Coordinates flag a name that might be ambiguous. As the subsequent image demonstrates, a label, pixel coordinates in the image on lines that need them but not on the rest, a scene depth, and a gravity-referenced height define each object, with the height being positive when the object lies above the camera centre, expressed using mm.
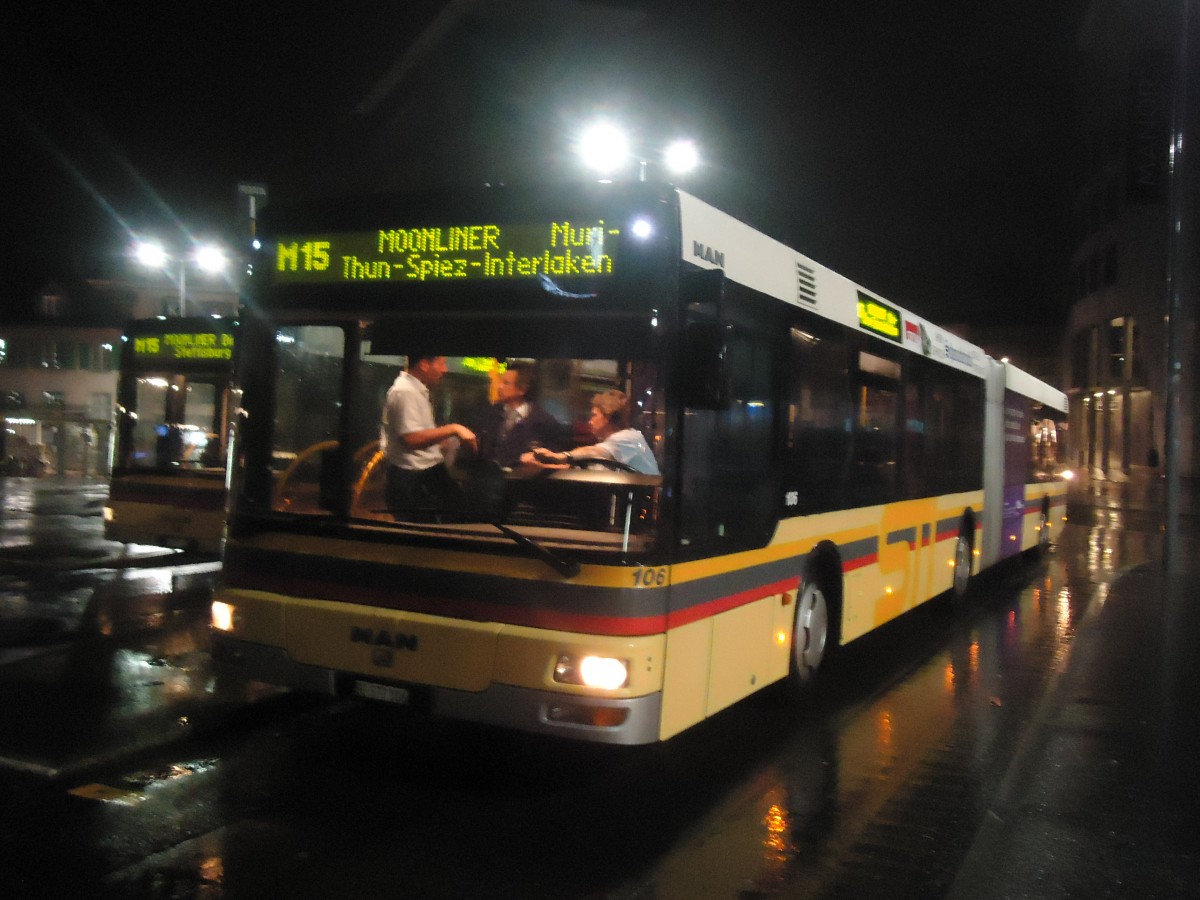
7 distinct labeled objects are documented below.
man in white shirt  5578 +197
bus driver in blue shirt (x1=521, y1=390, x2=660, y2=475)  5047 +223
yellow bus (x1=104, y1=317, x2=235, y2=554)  13367 +382
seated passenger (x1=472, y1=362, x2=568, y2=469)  5324 +305
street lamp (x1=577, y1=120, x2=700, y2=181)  10570 +3680
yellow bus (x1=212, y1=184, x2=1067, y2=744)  4973 +26
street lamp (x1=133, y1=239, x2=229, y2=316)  24381 +5127
